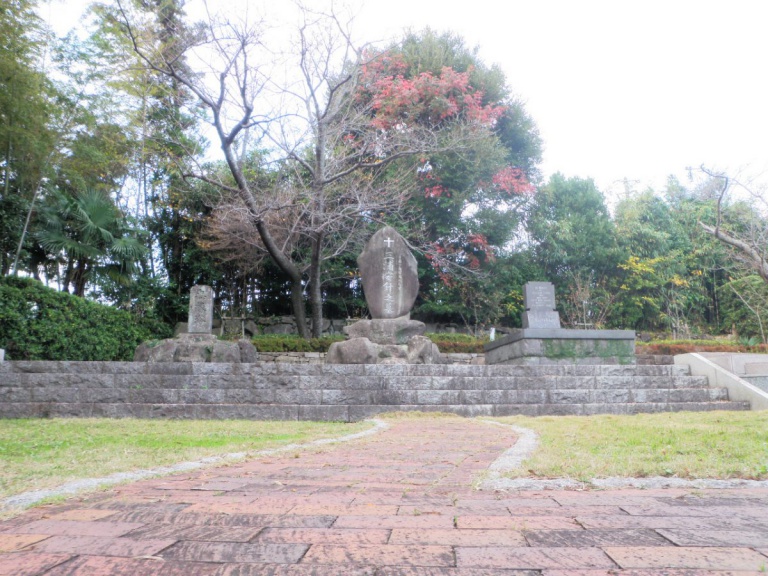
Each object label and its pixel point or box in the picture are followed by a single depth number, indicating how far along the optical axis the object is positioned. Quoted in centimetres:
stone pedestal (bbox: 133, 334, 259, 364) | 1026
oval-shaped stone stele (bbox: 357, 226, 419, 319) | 1123
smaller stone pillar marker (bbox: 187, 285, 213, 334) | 1191
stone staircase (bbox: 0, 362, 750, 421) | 777
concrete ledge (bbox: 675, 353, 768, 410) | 862
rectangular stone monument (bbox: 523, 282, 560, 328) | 1327
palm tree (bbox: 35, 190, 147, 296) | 1416
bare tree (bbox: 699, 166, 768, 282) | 1482
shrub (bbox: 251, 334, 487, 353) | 1509
